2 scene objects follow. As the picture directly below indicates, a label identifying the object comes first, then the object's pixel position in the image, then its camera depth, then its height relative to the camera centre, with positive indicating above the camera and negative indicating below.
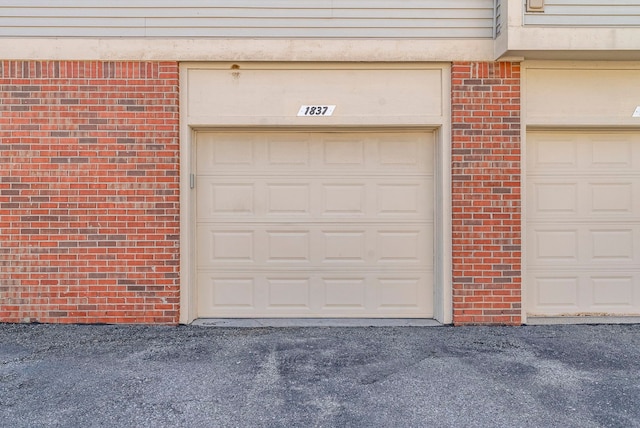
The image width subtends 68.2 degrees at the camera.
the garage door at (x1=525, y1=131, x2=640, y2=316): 5.66 -0.09
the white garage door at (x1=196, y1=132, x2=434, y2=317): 5.69 -0.09
